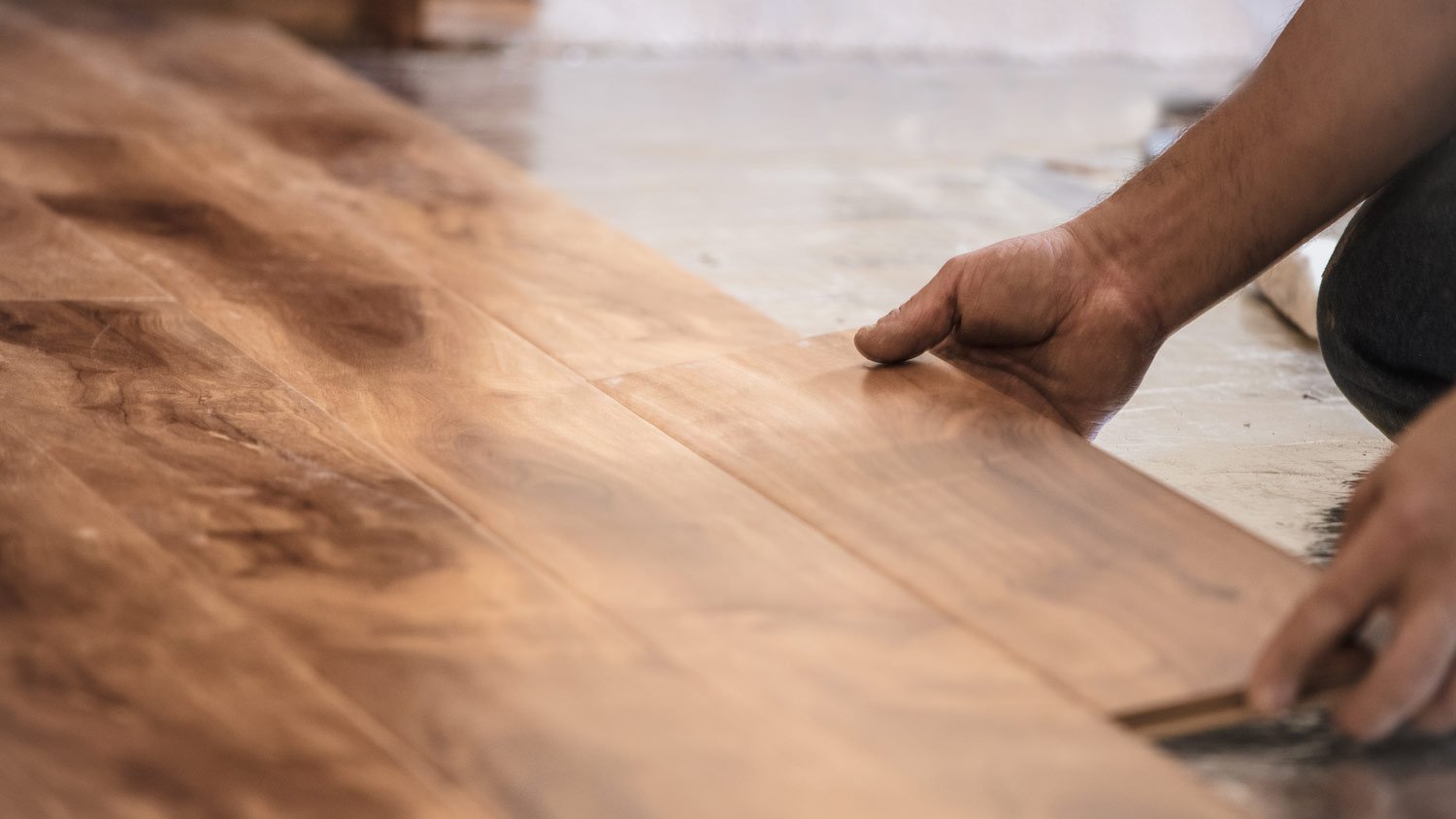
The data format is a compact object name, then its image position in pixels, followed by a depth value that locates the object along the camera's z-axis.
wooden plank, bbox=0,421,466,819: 1.45
